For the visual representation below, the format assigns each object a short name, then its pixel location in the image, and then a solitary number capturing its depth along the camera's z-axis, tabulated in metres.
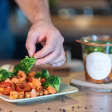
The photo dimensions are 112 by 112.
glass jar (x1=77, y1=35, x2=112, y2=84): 1.19
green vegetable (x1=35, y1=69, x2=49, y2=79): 1.14
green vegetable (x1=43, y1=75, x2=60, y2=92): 1.08
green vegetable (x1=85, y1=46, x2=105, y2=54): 1.20
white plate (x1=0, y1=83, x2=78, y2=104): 1.02
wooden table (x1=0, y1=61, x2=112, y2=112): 1.01
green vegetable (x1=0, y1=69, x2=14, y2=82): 1.12
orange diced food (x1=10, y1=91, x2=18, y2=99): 1.02
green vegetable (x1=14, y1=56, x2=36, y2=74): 1.13
